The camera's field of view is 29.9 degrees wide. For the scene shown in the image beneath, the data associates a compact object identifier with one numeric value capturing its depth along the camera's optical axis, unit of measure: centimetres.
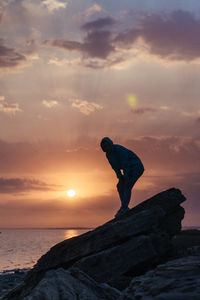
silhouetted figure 1570
